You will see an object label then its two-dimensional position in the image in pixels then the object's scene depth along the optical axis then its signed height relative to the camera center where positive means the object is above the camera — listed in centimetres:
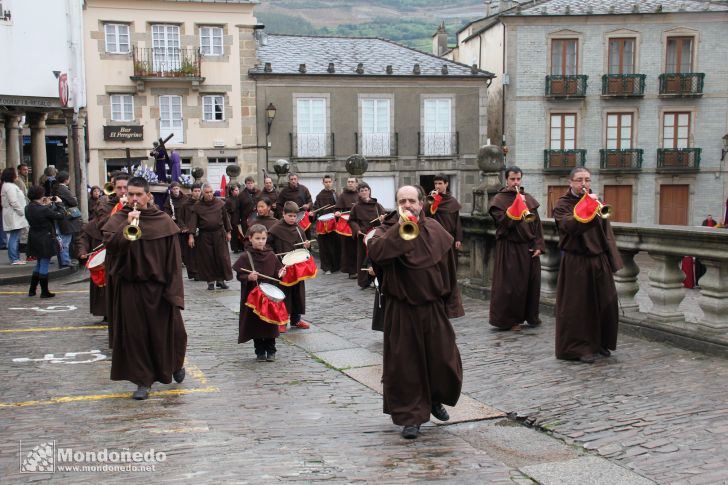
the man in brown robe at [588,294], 809 -128
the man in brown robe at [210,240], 1491 -136
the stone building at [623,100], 3600 +299
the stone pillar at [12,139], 2130 +75
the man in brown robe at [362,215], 1455 -87
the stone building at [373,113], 3353 +227
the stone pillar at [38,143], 2219 +68
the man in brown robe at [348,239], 1572 -144
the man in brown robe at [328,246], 1697 -166
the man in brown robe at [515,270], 988 -127
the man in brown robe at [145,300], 728 -121
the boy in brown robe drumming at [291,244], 1055 -101
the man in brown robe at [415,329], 611 -125
